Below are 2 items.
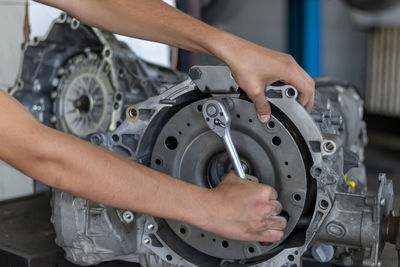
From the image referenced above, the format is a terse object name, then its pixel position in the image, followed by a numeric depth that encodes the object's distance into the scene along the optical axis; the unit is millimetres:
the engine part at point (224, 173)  1092
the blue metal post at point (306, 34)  4105
